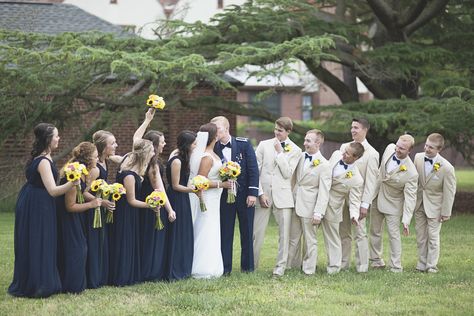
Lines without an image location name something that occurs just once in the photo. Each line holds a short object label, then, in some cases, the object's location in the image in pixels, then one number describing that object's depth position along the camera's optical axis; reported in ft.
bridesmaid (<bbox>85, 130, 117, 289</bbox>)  30.07
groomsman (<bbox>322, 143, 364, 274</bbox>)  34.58
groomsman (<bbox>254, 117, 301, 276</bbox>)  34.13
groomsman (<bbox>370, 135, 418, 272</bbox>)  34.96
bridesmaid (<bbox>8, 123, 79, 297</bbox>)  28.14
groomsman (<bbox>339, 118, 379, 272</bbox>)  34.96
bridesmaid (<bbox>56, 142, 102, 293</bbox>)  28.89
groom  34.22
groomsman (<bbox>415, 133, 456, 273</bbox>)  35.17
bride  32.83
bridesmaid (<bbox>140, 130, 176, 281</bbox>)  31.99
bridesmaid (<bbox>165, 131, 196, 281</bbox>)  32.40
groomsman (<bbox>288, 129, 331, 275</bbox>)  34.04
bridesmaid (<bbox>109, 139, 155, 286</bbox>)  31.01
